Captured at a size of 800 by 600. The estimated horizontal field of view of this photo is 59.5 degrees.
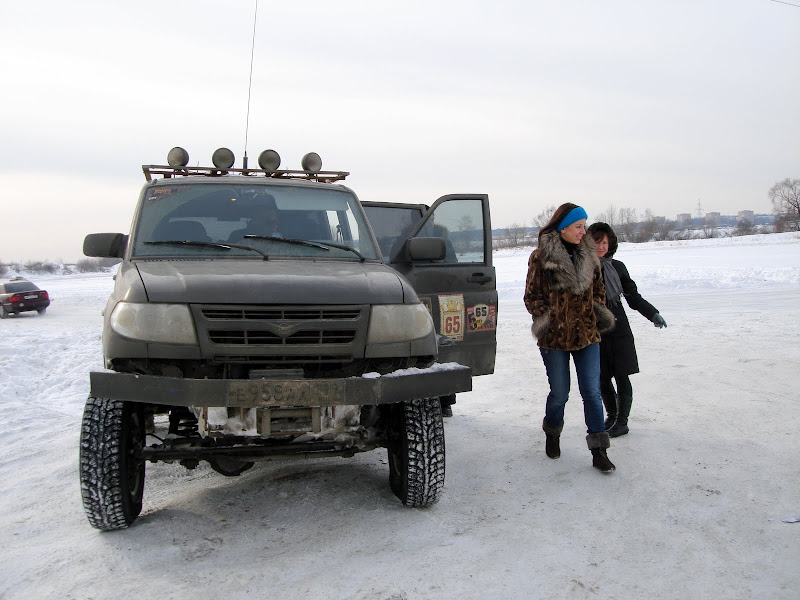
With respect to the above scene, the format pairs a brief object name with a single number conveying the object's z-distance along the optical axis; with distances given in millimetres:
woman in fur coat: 4863
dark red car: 24766
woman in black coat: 5652
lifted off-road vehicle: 3512
